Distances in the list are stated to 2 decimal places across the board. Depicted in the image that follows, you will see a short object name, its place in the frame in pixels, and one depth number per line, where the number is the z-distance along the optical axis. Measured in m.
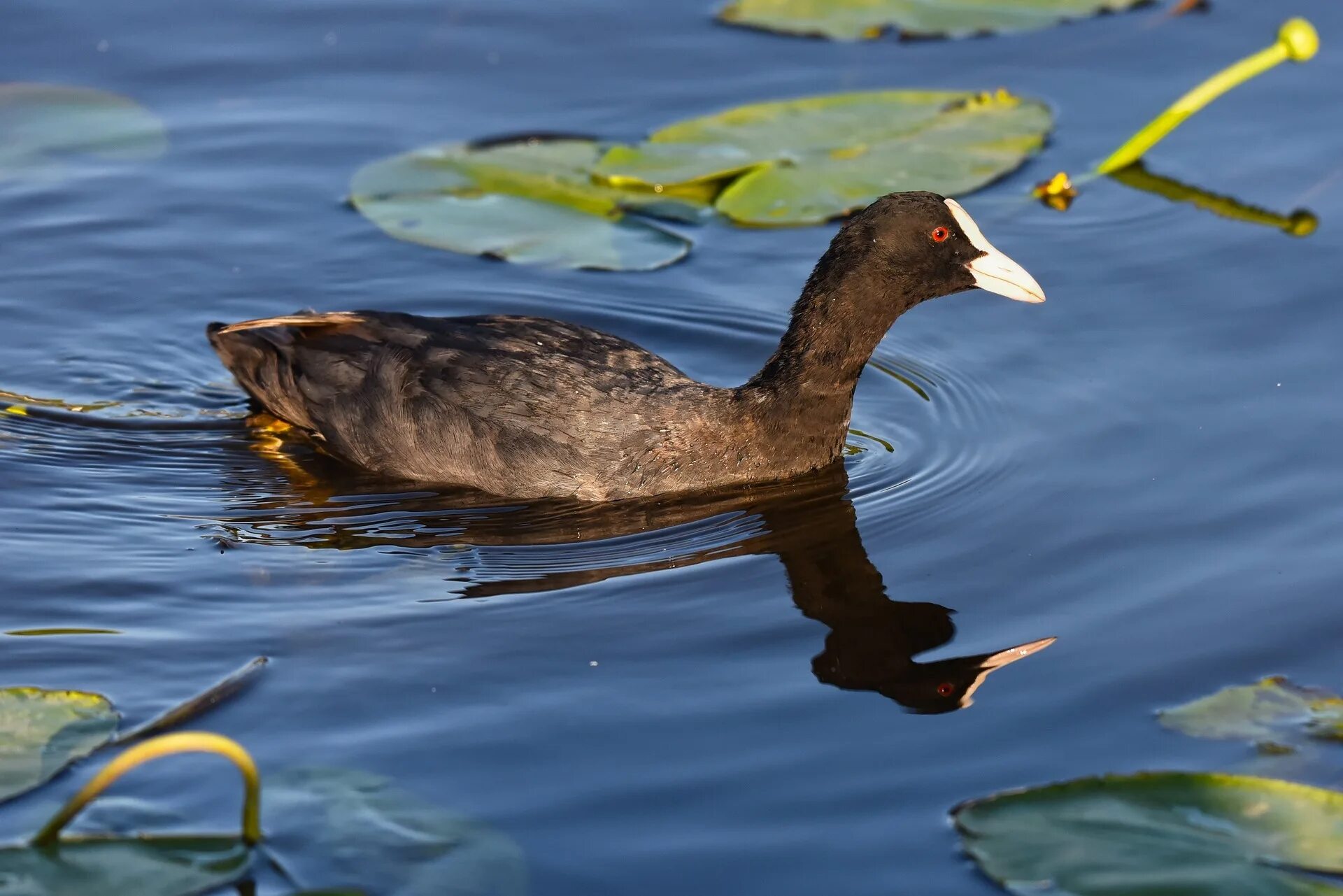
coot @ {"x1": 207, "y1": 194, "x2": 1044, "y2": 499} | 11.73
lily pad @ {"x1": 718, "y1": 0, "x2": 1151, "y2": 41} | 18.52
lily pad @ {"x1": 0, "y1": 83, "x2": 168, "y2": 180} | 16.53
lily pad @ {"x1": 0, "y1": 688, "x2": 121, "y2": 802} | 7.92
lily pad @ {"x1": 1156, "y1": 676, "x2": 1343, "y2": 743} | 8.77
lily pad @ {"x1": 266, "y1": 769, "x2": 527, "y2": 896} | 7.43
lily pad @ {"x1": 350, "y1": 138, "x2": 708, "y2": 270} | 14.60
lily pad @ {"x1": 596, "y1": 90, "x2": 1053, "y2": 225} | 15.20
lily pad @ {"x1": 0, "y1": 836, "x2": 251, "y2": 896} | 6.92
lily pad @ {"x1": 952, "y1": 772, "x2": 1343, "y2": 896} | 7.29
